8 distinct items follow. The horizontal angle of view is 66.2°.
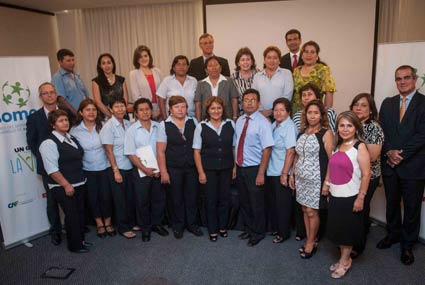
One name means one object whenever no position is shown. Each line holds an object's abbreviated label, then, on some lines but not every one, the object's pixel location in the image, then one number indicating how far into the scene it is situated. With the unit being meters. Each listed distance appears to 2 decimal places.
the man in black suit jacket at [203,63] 3.98
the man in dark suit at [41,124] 3.29
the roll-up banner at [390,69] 3.08
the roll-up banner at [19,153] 3.30
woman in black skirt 2.48
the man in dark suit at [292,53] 3.95
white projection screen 5.79
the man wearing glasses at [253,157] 3.10
